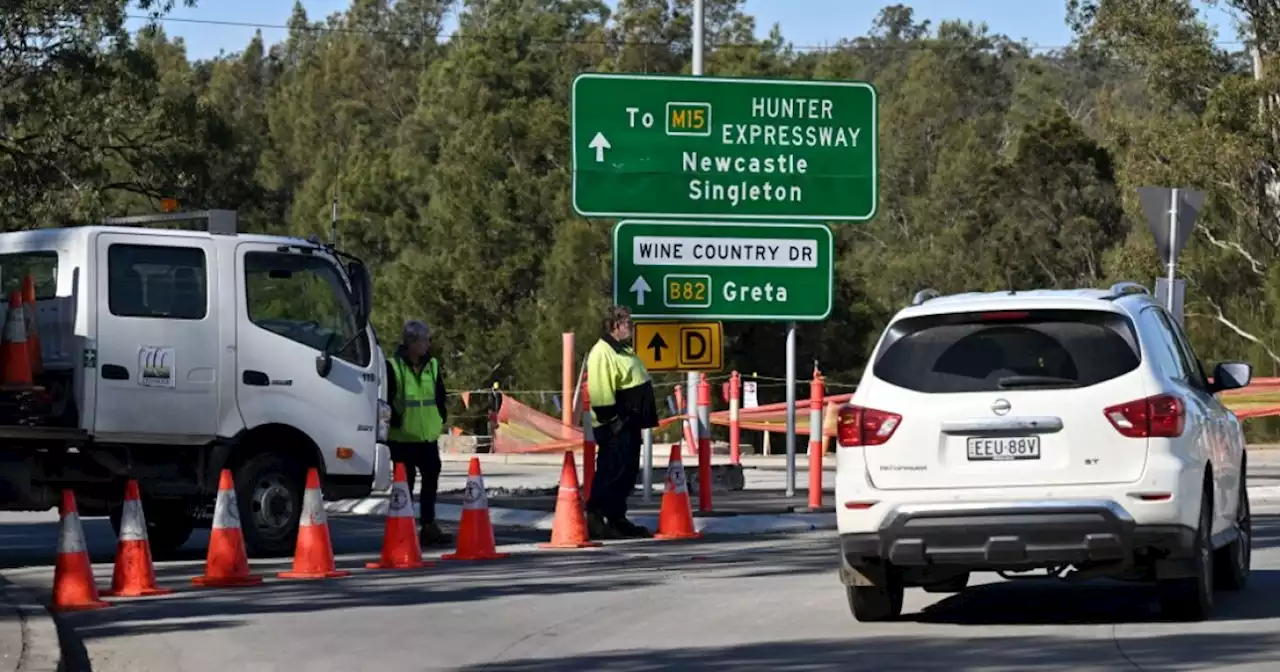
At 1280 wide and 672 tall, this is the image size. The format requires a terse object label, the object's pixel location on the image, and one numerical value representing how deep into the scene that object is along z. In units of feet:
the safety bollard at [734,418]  93.03
